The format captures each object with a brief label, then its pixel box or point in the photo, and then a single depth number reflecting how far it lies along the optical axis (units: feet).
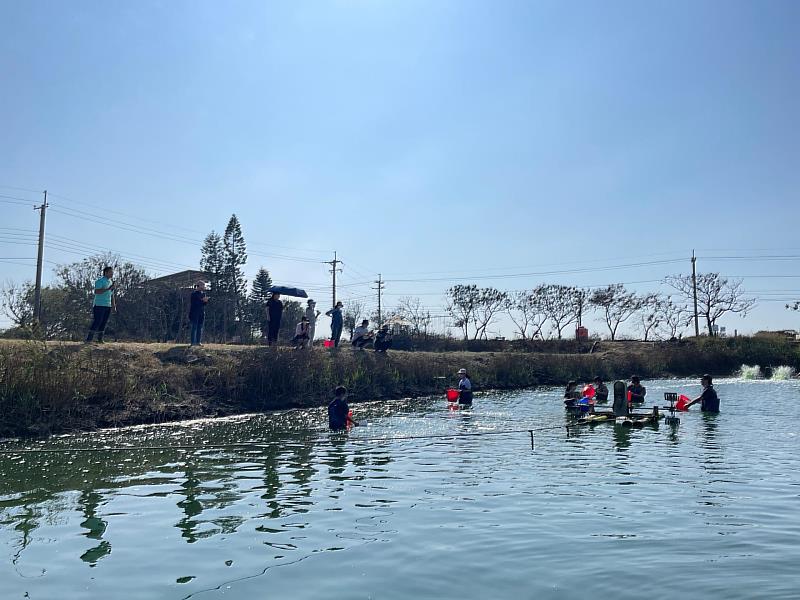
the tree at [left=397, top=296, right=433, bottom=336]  189.03
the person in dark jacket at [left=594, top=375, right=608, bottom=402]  86.58
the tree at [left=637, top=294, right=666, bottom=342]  242.37
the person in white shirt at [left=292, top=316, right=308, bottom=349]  94.05
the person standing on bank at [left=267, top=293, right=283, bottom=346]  89.40
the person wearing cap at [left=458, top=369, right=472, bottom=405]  86.84
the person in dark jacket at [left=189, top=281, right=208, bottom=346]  79.20
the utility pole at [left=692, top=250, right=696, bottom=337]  233.08
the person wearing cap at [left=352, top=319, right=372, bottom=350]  107.34
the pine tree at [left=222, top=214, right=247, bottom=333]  222.69
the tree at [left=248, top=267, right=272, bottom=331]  226.44
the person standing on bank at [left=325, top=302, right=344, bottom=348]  99.55
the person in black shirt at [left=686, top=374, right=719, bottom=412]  77.51
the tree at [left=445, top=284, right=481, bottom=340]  238.07
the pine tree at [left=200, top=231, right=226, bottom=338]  210.30
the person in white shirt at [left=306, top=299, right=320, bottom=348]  94.86
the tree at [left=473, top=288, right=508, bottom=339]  237.45
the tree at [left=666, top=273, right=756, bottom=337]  236.84
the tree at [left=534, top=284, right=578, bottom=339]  238.07
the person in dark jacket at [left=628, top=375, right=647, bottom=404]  76.43
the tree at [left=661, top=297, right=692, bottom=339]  239.71
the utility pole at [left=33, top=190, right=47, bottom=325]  136.26
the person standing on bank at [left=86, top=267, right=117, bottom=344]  71.05
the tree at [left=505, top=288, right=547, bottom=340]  238.89
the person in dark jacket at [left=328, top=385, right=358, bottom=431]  60.85
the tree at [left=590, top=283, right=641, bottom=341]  241.55
